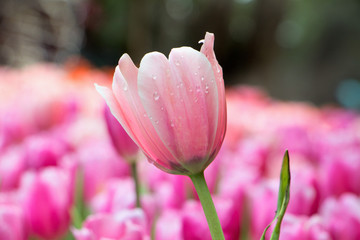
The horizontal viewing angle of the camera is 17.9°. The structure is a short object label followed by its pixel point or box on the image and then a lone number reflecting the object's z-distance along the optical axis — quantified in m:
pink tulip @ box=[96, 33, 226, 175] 0.49
